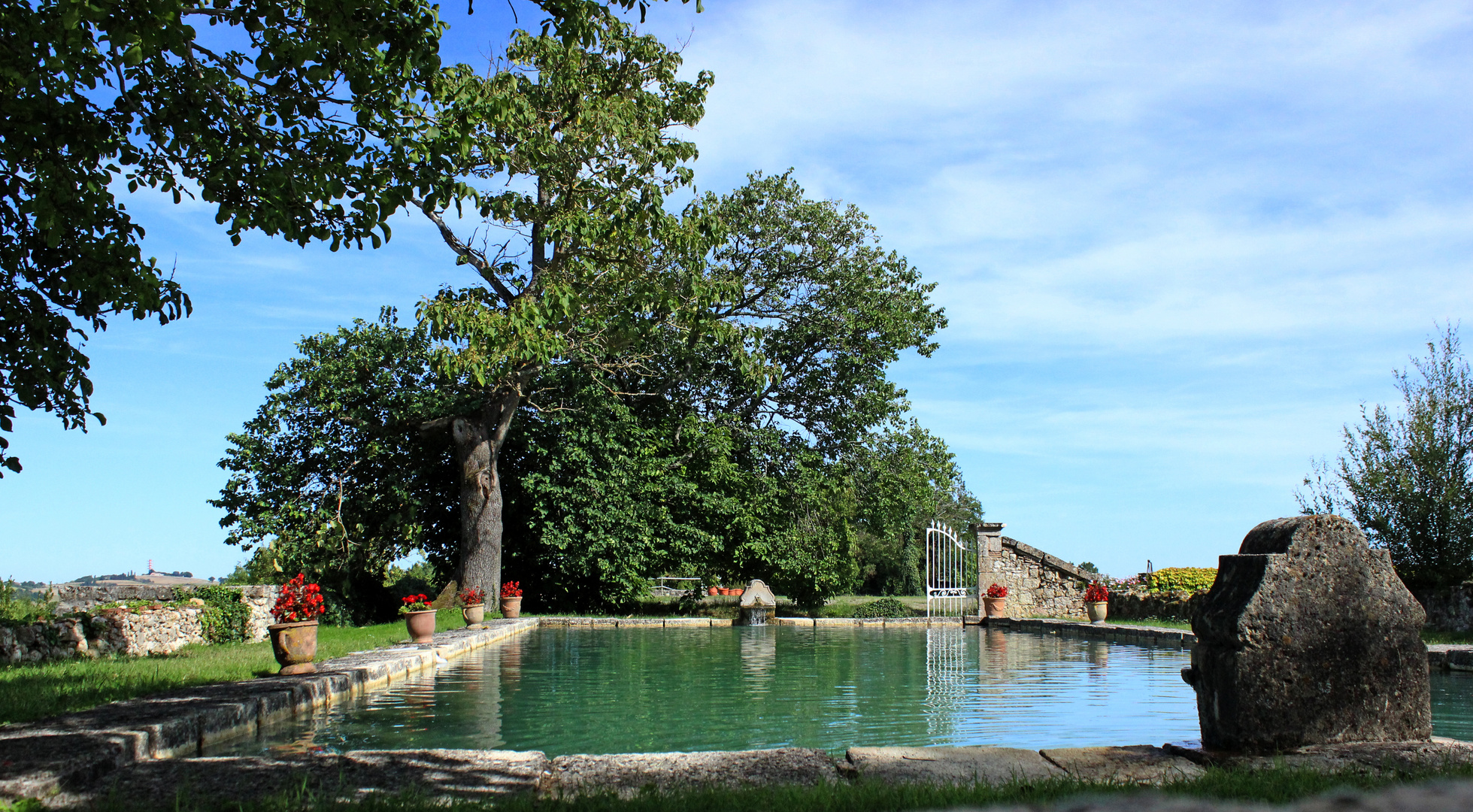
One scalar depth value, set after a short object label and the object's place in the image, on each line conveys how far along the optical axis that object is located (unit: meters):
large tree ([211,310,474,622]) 18.38
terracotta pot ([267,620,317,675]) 8.08
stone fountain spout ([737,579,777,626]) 19.69
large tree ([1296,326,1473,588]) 15.53
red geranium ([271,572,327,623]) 8.49
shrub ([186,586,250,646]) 12.12
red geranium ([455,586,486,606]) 15.30
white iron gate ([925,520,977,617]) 20.25
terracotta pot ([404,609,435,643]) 11.55
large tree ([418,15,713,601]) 14.86
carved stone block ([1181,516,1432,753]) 4.79
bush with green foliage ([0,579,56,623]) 9.86
